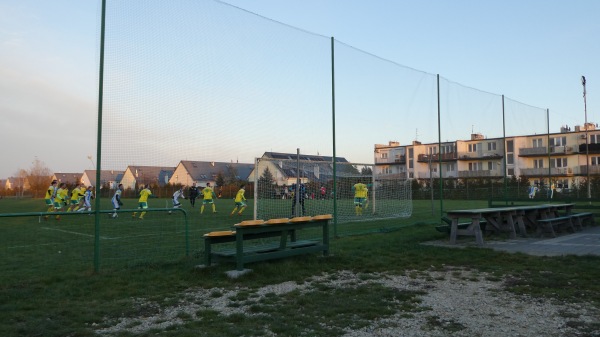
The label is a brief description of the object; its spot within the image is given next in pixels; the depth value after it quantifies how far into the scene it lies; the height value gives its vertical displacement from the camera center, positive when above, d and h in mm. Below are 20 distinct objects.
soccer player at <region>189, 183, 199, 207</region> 14823 -38
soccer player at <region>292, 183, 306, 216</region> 12945 -64
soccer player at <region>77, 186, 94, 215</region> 20600 -266
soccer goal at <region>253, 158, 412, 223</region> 12578 +74
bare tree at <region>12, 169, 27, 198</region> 82562 +2552
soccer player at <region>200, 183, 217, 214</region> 19377 -179
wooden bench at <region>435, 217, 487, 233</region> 11162 -841
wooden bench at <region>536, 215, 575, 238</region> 11427 -840
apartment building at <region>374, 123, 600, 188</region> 36469 +3142
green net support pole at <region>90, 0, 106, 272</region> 7105 +629
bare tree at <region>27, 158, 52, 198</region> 56281 +1962
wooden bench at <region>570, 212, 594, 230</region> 13095 -777
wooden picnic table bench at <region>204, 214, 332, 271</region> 7016 -804
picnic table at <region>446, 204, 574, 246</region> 10070 -652
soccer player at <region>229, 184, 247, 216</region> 19281 -347
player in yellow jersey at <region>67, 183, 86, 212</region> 22073 -93
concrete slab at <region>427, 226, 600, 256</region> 8905 -1120
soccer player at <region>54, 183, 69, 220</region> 21234 -177
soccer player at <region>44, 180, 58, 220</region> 20953 -85
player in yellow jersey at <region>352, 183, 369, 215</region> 15911 -152
